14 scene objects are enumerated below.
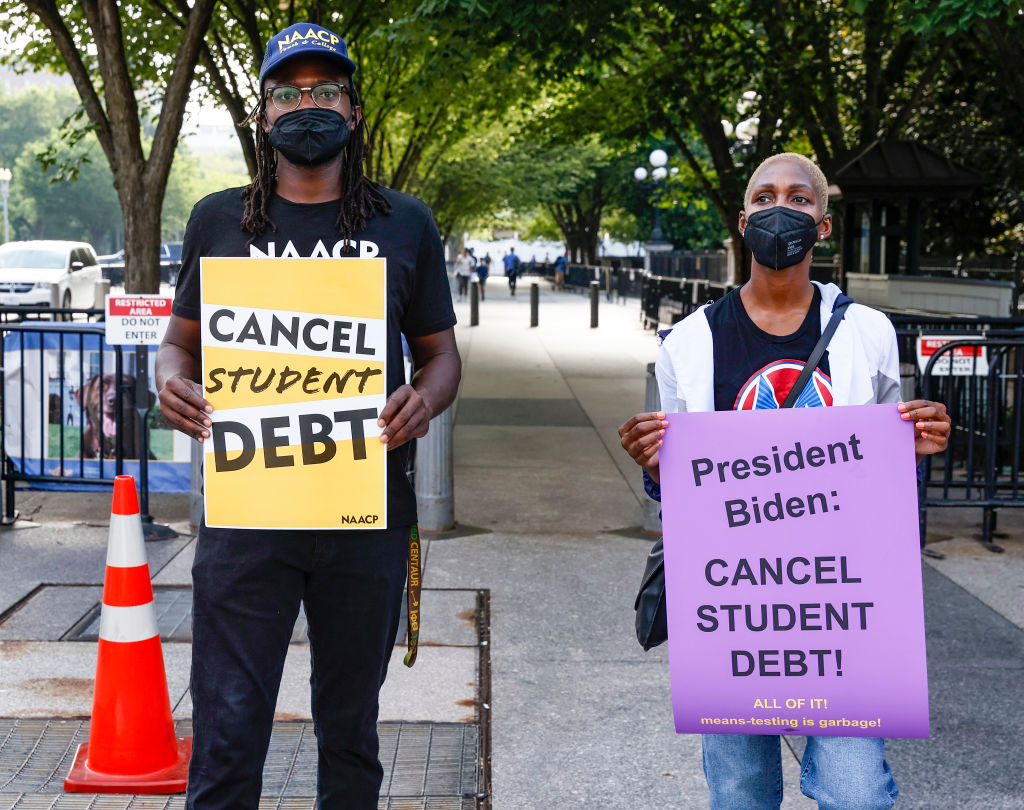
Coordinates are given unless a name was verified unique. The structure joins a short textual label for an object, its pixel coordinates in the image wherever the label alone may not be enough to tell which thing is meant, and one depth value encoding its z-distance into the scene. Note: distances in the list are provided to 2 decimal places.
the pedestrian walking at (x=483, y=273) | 47.59
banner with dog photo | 8.16
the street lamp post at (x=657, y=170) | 30.52
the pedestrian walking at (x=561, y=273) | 54.47
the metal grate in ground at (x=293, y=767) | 3.96
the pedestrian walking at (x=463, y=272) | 40.22
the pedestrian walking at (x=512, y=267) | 47.91
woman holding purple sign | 2.77
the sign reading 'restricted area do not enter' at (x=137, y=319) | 7.37
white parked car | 27.72
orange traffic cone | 4.00
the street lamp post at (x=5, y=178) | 47.19
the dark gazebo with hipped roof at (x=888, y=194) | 15.16
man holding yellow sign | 2.81
